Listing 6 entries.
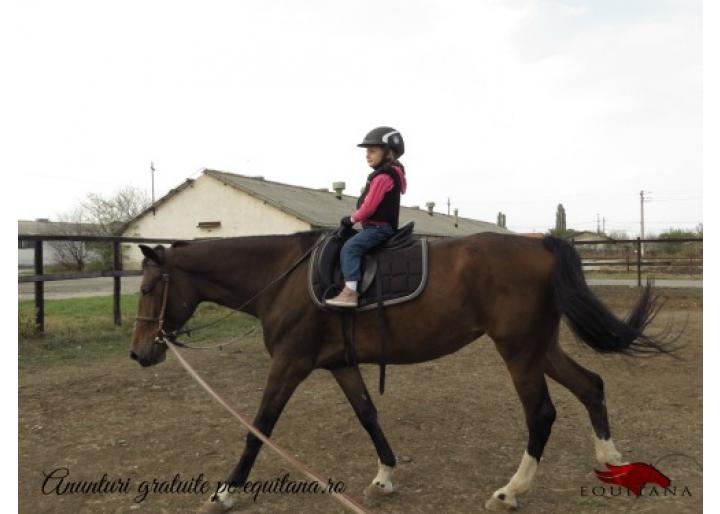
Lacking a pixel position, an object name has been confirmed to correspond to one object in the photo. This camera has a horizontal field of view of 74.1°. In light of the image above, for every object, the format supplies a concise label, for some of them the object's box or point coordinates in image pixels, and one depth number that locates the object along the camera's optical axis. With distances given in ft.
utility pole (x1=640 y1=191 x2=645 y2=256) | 181.23
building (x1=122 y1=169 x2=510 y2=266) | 63.82
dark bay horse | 11.84
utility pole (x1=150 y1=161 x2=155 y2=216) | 202.45
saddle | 12.36
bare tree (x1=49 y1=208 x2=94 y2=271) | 102.37
